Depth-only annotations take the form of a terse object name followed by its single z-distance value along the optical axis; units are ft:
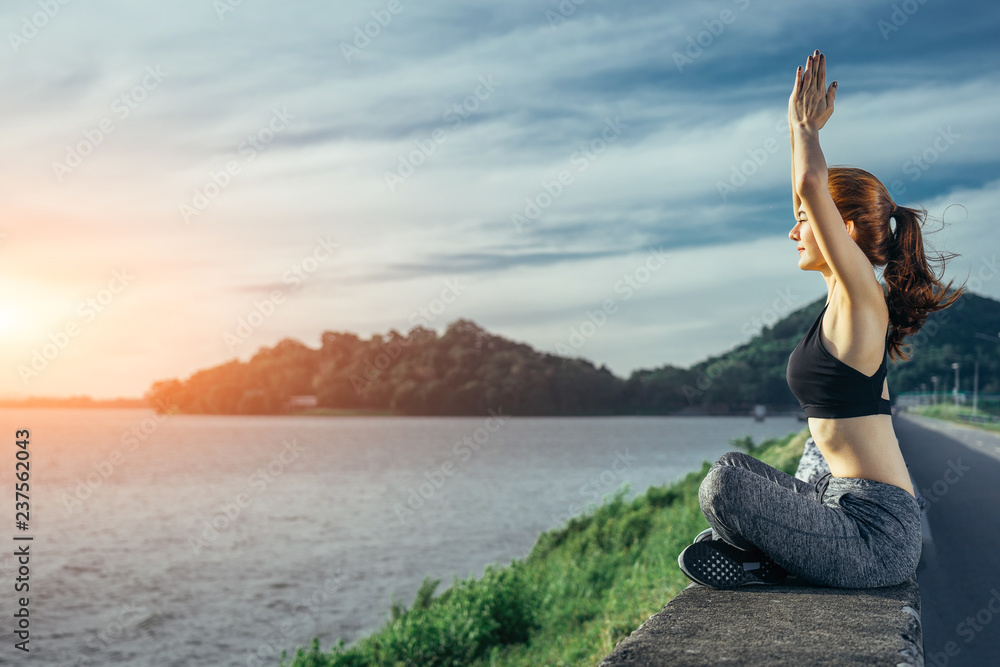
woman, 10.53
